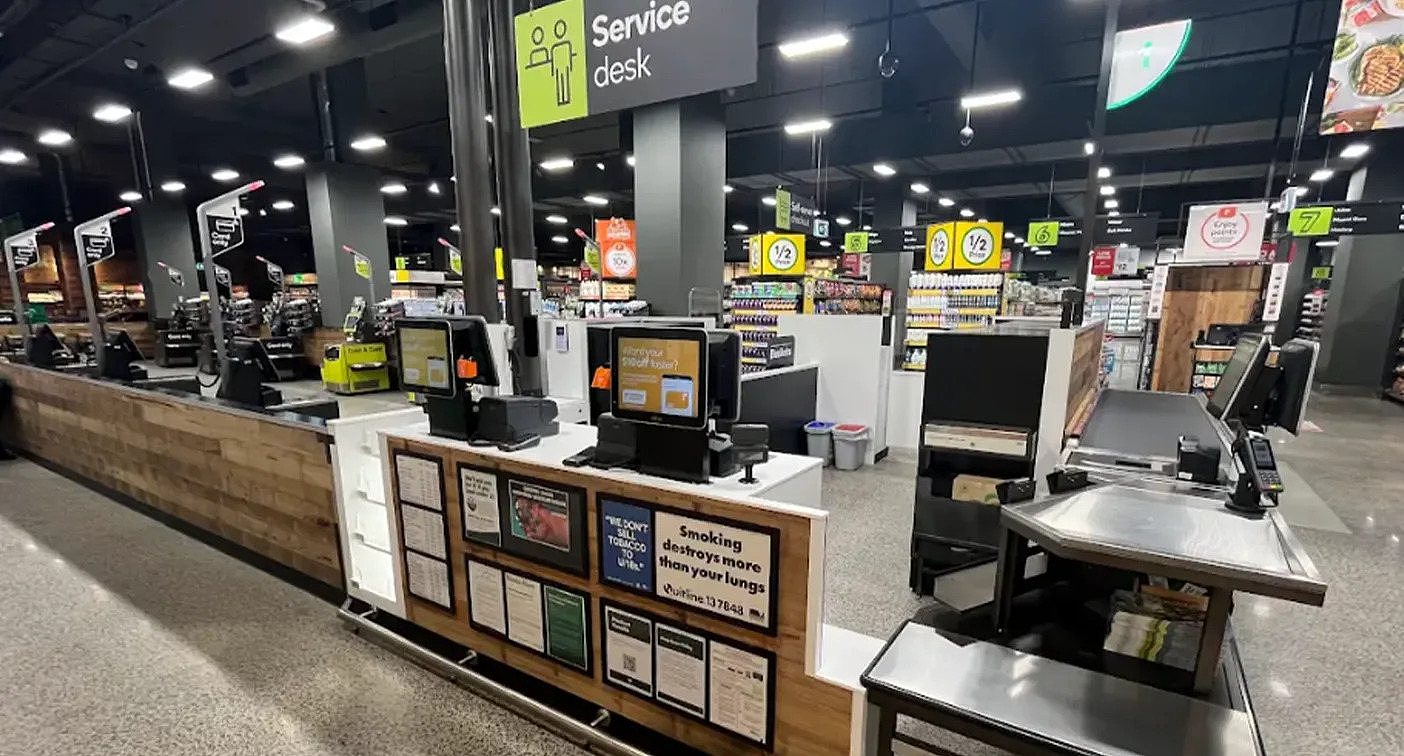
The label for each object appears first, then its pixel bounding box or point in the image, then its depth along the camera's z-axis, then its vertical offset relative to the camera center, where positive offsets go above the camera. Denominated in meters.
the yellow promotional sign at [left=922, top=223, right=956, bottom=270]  9.16 +0.86
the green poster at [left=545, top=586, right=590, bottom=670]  2.07 -1.22
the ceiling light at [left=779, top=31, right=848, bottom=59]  5.49 +2.51
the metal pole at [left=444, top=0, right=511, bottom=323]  3.06 +0.85
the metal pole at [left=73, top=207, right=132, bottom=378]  4.86 +0.13
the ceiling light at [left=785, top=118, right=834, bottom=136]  8.01 +2.47
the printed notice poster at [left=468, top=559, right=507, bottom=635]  2.29 -1.22
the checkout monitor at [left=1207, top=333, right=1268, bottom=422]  2.10 -0.31
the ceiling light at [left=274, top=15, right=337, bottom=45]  5.39 +2.58
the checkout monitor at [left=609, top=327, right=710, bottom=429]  1.71 -0.24
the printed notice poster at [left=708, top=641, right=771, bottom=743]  1.72 -1.21
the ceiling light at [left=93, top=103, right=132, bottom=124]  7.09 +2.41
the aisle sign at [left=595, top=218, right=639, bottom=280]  8.88 +0.79
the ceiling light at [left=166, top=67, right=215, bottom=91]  6.17 +2.42
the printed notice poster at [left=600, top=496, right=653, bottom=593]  1.86 -0.82
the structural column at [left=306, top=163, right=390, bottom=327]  10.02 +1.31
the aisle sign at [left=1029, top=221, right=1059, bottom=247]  11.38 +1.27
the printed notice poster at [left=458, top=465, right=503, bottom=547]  2.21 -0.82
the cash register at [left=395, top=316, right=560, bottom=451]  2.23 -0.36
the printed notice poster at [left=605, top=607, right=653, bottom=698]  1.93 -1.22
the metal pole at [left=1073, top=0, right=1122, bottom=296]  3.73 +1.14
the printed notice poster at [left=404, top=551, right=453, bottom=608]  2.46 -1.24
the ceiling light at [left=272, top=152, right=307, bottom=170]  10.22 +2.51
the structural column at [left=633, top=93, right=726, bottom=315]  6.89 +1.29
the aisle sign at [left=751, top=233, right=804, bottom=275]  9.43 +0.70
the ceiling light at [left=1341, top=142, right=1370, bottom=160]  9.18 +2.43
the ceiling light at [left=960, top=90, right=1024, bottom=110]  6.64 +2.37
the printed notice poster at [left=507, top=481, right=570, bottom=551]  2.03 -0.79
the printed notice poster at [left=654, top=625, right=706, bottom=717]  1.83 -1.21
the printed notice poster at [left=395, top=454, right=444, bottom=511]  2.37 -0.78
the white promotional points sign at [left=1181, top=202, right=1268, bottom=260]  7.13 +0.85
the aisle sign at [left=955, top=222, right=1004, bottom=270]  8.84 +0.82
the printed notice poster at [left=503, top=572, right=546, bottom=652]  2.19 -1.22
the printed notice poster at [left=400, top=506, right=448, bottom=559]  2.42 -1.01
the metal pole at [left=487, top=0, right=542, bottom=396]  3.03 +0.66
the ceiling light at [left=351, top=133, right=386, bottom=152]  9.24 +2.55
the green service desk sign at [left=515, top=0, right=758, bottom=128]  2.18 +1.02
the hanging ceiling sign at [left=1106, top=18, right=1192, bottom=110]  3.84 +1.66
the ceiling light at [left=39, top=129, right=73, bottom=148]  9.63 +2.78
